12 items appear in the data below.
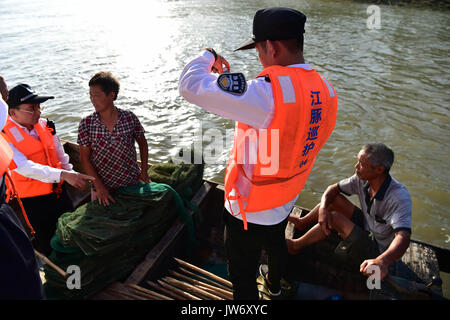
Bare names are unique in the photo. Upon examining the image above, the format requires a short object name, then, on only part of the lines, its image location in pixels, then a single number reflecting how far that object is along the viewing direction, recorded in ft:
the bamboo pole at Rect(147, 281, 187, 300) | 8.29
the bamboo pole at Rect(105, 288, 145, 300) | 7.85
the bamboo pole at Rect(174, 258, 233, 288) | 8.75
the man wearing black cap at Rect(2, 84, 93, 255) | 8.25
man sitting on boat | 8.11
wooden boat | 7.82
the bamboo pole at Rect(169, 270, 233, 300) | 8.21
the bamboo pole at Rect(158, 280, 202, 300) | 8.18
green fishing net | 8.00
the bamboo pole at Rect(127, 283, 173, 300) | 7.95
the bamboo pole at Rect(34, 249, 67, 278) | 7.63
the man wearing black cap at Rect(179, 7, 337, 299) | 4.96
